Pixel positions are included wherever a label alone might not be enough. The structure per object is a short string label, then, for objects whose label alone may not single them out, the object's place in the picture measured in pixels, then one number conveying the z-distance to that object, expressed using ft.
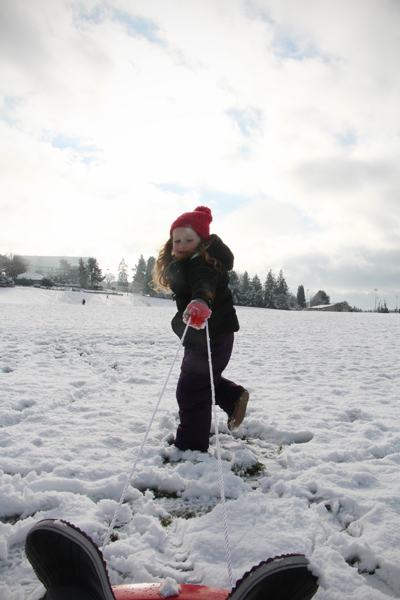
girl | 7.51
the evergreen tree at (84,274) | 218.38
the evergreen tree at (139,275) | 239.56
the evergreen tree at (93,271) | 219.20
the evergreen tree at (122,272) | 307.58
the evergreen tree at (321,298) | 305.12
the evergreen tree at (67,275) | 258.30
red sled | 3.64
